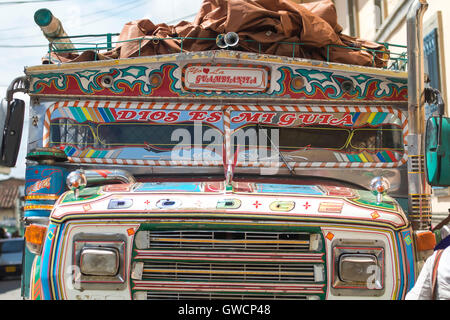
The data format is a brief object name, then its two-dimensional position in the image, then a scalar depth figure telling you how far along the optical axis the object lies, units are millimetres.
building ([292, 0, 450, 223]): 9672
